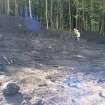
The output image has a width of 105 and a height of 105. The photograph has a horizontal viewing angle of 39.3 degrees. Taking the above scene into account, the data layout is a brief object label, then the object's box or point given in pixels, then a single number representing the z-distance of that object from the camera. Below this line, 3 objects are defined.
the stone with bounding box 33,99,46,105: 3.76
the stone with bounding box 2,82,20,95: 4.16
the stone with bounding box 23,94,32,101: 3.96
